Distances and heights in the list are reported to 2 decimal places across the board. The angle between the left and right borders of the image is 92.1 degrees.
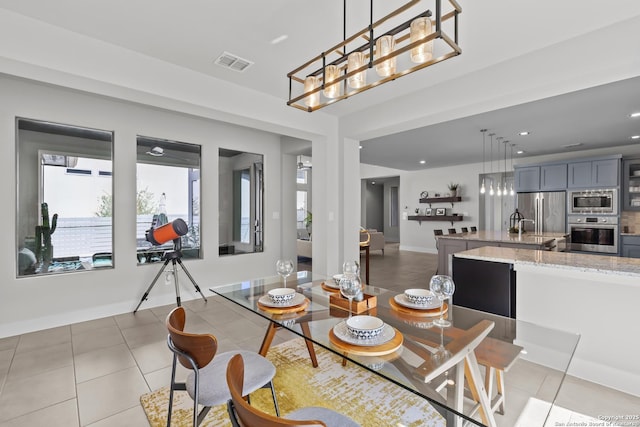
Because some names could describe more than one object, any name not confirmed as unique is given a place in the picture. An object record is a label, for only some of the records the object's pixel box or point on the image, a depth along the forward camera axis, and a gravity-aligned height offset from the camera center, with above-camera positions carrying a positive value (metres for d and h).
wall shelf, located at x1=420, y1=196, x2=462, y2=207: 8.74 +0.32
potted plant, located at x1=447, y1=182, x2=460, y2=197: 8.80 +0.62
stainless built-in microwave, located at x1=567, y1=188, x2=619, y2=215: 5.73 +0.18
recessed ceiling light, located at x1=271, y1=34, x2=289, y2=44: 2.47 +1.40
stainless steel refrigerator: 6.36 +0.02
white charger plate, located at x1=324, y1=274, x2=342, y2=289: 2.35 -0.57
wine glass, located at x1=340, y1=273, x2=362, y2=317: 1.74 -0.44
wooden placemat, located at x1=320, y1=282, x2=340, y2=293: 2.31 -0.59
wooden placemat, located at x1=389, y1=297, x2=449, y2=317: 1.77 -0.59
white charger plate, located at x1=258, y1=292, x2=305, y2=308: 1.95 -0.60
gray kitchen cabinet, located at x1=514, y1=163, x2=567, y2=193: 6.36 +0.72
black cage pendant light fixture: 1.45 +0.83
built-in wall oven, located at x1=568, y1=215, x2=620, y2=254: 5.77 -0.43
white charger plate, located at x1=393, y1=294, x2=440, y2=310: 1.81 -0.56
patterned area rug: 1.88 -1.26
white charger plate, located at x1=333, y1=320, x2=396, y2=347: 1.39 -0.59
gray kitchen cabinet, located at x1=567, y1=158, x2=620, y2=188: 5.76 +0.73
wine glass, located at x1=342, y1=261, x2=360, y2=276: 2.26 -0.43
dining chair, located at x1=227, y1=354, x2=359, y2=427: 0.86 -0.61
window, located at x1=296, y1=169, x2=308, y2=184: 9.52 +1.06
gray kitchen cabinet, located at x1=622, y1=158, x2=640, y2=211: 5.78 +0.50
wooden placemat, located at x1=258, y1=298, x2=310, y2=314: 1.89 -0.61
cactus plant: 3.36 -0.31
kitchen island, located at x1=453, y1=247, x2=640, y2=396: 2.26 -0.77
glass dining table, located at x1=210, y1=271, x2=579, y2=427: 1.14 -0.62
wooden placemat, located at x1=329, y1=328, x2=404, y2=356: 1.33 -0.61
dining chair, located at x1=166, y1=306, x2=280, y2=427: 1.35 -0.83
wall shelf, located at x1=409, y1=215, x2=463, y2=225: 8.84 -0.21
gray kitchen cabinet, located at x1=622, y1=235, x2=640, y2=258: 5.63 -0.65
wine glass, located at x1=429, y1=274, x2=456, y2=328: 1.63 -0.42
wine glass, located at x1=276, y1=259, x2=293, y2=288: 2.39 -0.45
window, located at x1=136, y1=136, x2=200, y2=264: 4.05 +0.25
